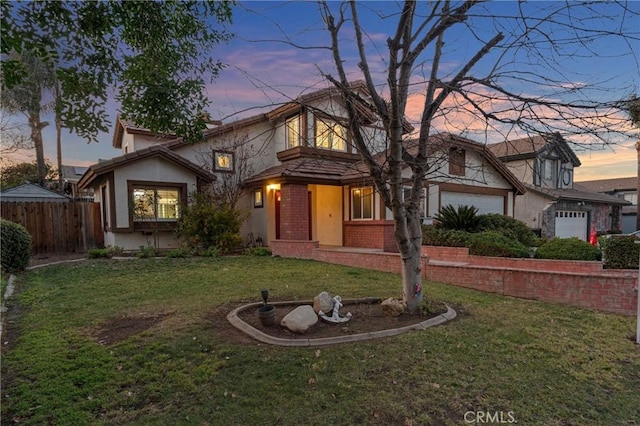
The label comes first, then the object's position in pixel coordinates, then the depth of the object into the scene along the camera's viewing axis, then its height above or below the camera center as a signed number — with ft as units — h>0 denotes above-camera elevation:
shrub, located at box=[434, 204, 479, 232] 40.37 -2.56
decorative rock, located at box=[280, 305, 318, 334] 15.90 -5.56
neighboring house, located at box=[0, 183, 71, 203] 65.92 +1.51
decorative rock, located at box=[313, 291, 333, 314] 18.17 -5.42
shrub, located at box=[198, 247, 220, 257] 41.45 -6.16
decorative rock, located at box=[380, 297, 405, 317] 18.62 -5.79
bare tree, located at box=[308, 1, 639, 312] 13.74 +5.62
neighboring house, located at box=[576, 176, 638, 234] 106.42 +0.98
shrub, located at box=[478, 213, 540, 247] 42.14 -3.78
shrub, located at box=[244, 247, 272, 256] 43.35 -6.43
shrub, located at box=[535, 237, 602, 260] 32.07 -5.03
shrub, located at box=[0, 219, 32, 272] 30.35 -3.92
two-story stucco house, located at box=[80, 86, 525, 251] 43.88 +2.05
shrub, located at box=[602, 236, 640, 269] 29.01 -4.76
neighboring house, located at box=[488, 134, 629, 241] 70.95 -1.88
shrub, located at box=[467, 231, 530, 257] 34.65 -4.91
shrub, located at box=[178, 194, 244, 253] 42.42 -3.32
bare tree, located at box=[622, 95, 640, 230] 12.51 +3.20
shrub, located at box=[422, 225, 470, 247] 37.11 -4.24
